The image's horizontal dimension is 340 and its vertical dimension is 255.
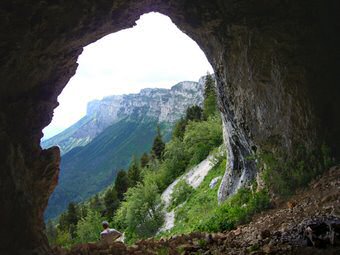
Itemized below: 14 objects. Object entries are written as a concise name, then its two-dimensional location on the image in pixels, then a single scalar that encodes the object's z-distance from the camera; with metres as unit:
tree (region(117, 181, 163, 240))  43.25
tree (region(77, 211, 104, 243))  54.66
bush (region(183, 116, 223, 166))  49.44
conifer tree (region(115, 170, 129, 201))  71.00
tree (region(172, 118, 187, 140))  75.76
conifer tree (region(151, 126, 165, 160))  78.37
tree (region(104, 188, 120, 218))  68.12
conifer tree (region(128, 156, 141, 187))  69.38
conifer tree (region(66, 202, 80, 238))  72.44
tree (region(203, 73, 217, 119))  66.25
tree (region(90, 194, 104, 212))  81.28
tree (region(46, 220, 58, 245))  59.09
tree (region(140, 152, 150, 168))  85.00
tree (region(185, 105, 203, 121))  81.38
